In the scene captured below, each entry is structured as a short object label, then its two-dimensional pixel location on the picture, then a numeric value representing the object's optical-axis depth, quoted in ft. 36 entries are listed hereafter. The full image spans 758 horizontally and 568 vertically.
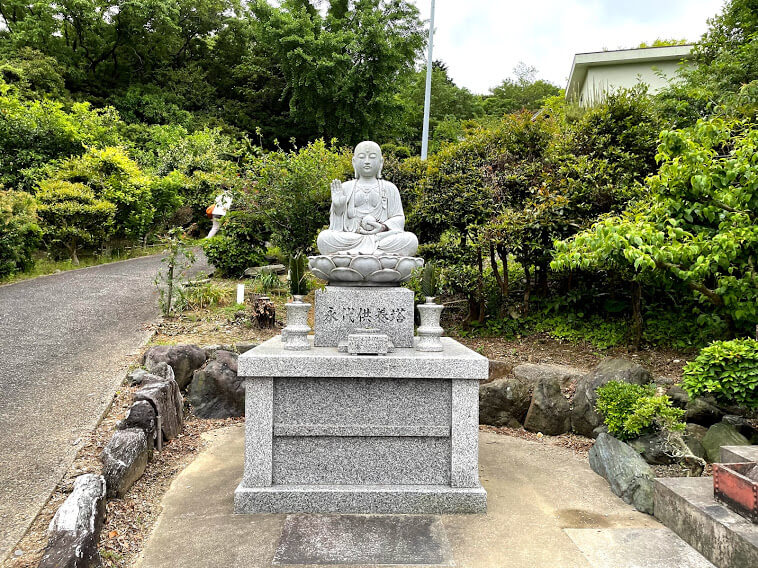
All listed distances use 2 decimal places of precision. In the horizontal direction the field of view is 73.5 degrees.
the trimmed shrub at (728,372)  13.03
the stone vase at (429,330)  13.76
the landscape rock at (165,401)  15.60
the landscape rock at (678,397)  17.07
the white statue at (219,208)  40.42
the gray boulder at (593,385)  17.97
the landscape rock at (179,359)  19.93
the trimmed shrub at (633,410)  14.16
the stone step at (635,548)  10.19
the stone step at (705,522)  9.52
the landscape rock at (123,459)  12.35
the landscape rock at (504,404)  19.25
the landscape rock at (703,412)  16.60
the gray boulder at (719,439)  14.33
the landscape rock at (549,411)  18.52
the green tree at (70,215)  39.29
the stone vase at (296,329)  13.66
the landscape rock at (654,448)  14.30
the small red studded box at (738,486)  9.98
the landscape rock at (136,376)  18.76
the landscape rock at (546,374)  19.77
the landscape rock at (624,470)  12.69
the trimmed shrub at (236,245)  37.78
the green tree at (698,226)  14.80
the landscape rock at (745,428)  14.79
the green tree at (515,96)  91.45
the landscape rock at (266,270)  36.22
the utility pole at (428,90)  39.86
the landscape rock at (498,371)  21.34
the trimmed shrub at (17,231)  33.42
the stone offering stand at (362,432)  12.55
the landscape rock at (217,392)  19.35
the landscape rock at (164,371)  18.31
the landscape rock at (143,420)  14.76
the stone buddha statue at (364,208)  15.99
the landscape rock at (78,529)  8.99
